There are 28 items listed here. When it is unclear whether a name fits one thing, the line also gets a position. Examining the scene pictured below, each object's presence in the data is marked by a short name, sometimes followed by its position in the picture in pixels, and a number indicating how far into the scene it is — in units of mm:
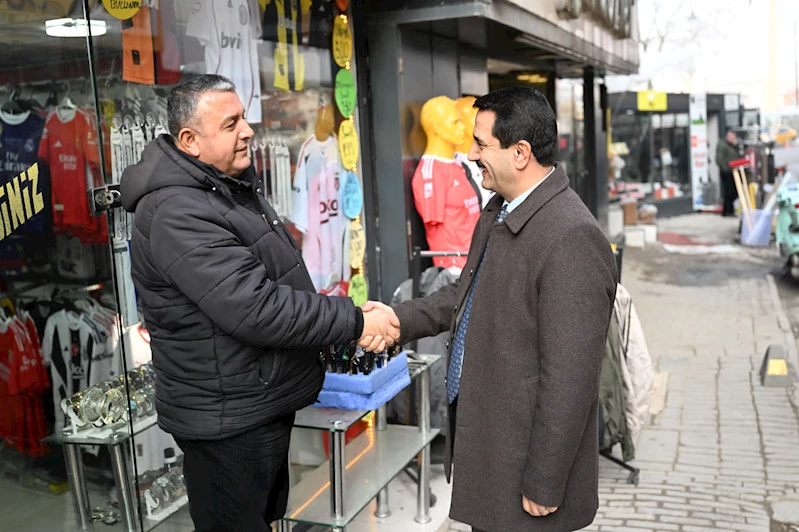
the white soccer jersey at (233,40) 3748
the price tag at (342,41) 4863
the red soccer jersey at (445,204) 5457
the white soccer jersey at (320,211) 4602
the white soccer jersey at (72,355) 3021
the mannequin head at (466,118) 5773
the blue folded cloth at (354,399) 3383
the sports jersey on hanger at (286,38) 4316
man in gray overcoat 2311
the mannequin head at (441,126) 5504
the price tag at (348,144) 4973
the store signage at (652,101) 19891
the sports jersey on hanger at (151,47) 3256
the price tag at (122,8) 3124
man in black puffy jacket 2340
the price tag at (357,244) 5148
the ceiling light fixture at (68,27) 2846
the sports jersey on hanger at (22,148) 2711
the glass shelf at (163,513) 3353
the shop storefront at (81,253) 2807
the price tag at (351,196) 5051
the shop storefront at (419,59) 5148
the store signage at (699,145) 21312
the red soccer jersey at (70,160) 2928
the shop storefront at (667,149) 20344
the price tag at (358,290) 5160
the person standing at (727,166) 19141
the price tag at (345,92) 4906
